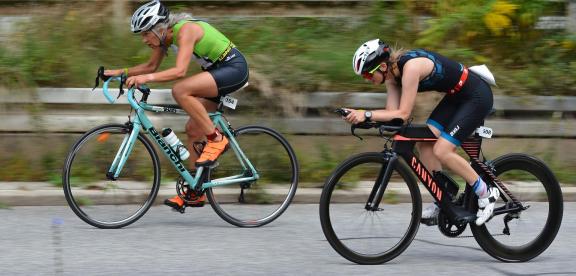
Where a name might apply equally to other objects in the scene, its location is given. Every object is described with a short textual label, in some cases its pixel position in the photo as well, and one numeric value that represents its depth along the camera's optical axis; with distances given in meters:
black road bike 12.49
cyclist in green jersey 14.31
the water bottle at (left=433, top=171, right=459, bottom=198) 12.85
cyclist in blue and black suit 12.27
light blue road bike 14.65
